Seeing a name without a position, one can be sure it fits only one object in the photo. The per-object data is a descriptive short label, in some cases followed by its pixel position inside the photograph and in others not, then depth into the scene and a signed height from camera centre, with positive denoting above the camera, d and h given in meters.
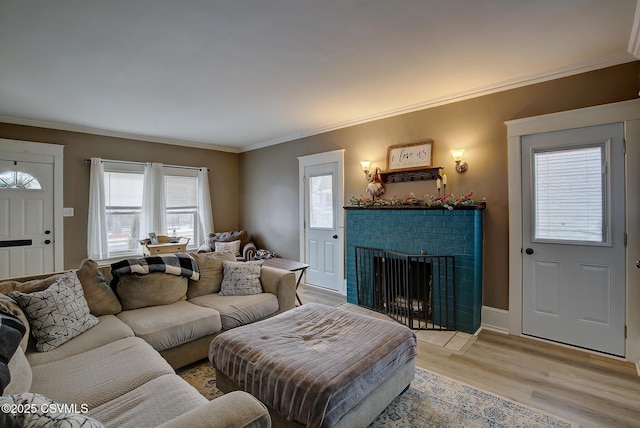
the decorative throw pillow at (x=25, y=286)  2.18 -0.50
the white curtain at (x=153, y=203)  5.29 +0.22
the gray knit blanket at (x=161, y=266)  2.71 -0.47
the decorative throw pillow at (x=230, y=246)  5.64 -0.58
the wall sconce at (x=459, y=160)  3.41 +0.60
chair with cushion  5.64 -0.55
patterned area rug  1.90 -1.30
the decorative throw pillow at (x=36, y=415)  0.76 -0.52
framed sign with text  3.73 +0.74
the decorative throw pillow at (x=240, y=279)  3.16 -0.68
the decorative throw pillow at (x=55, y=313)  1.98 -0.66
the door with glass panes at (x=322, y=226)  4.79 -0.20
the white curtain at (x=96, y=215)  4.75 +0.01
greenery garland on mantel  3.22 +0.14
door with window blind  2.67 -0.23
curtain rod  4.76 +0.90
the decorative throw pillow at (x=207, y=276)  3.12 -0.65
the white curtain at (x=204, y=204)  6.00 +0.22
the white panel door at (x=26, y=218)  4.14 -0.02
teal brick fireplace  3.18 -0.28
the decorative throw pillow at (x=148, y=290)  2.67 -0.67
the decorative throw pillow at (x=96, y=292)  2.47 -0.63
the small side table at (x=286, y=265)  3.72 -0.65
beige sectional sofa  1.31 -0.85
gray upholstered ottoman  1.55 -0.87
